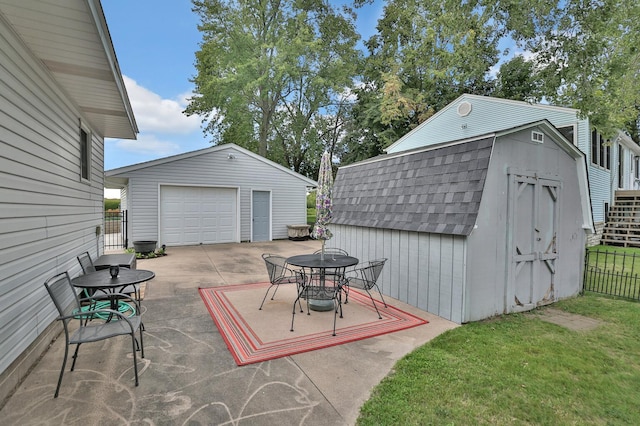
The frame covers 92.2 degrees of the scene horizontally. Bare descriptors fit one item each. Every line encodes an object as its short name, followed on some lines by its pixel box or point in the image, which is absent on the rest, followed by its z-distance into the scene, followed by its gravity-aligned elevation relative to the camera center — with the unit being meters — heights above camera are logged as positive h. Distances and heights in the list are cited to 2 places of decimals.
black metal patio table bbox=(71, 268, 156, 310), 3.19 -0.82
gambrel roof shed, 4.12 -0.15
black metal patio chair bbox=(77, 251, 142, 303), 4.04 -0.91
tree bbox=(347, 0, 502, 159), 15.84 +7.37
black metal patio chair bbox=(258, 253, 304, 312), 4.29 -0.92
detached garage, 10.44 +0.40
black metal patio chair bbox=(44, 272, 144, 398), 2.48 -1.09
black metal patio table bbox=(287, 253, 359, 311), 4.14 -0.76
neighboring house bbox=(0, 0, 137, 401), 2.56 +0.65
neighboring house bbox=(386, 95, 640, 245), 9.92 +3.14
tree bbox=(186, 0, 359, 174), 17.59 +8.52
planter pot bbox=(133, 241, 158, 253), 8.91 -1.17
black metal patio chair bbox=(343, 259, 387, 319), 4.24 -0.92
